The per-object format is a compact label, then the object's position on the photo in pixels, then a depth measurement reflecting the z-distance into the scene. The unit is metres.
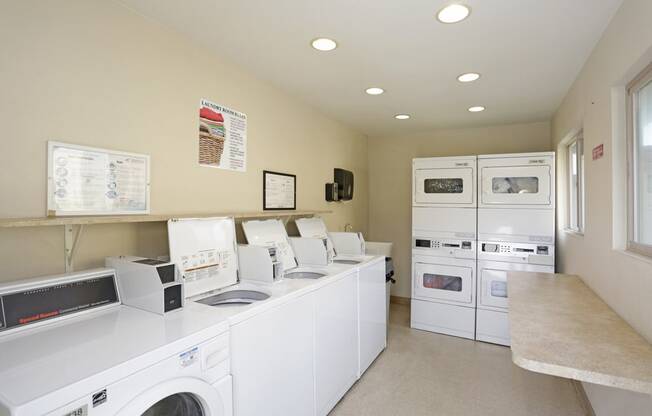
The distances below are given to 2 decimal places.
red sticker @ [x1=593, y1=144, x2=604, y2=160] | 2.01
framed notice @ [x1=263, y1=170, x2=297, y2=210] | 2.80
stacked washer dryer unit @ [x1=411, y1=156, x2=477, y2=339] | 3.66
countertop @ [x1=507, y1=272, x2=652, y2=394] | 1.16
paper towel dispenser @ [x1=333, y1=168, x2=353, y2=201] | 3.90
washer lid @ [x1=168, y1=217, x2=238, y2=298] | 1.85
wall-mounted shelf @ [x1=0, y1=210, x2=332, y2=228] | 1.21
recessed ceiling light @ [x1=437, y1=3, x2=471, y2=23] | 1.74
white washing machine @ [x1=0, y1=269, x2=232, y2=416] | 0.94
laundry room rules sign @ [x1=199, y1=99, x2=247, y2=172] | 2.21
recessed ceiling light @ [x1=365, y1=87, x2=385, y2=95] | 2.97
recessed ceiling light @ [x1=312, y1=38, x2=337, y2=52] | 2.09
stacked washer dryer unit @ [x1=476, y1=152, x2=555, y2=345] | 3.36
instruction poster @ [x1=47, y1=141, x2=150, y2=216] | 1.49
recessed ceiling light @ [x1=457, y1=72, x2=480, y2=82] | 2.61
